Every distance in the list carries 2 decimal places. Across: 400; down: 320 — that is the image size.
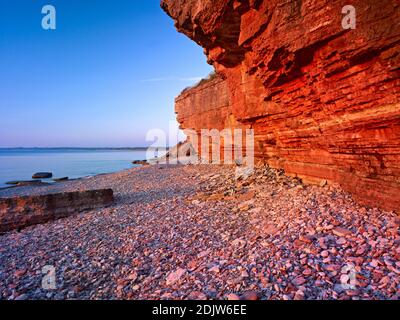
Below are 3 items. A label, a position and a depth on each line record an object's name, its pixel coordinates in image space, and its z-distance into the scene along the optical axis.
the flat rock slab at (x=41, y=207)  9.30
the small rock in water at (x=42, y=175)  33.03
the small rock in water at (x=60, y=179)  30.30
